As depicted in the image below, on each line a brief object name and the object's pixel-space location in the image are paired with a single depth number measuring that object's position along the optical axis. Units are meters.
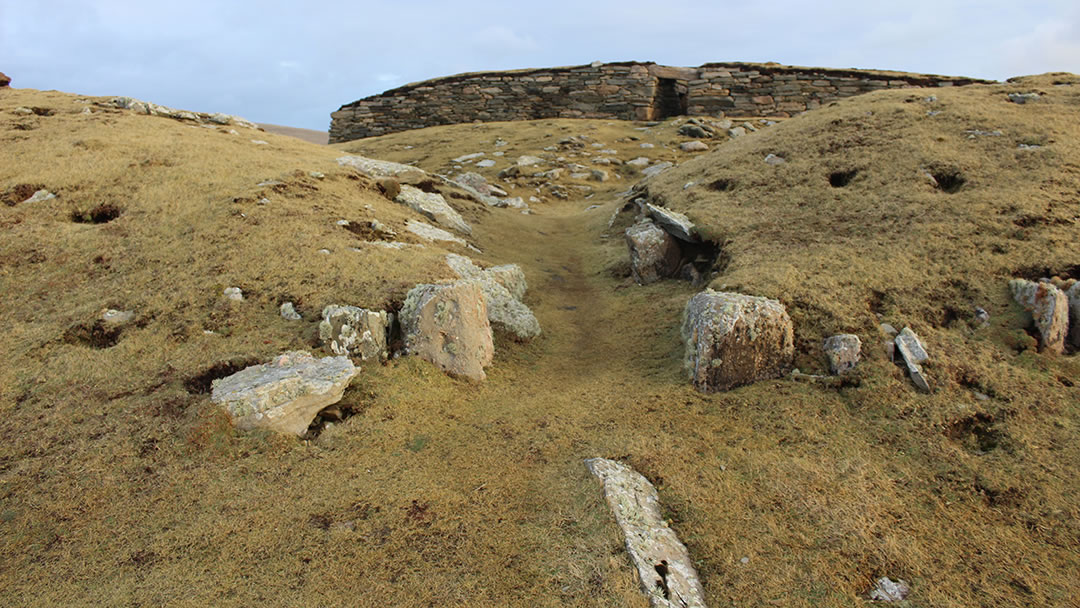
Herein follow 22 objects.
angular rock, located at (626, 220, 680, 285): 9.23
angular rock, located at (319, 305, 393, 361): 6.02
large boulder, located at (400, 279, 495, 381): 6.19
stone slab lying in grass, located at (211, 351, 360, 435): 4.92
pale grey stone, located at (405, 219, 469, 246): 9.97
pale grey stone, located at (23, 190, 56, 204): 8.59
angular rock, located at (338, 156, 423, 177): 12.77
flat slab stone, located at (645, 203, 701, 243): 9.01
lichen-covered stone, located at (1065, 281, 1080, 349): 5.69
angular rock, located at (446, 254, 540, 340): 7.36
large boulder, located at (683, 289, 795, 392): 5.83
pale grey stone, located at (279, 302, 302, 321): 6.51
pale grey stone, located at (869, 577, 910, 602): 3.52
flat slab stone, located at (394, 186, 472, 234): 11.33
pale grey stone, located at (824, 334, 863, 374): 5.71
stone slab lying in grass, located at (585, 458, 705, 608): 3.53
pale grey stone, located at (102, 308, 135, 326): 6.33
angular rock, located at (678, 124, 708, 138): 21.34
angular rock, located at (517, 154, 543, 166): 19.37
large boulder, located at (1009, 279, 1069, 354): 5.59
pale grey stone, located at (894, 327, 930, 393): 5.39
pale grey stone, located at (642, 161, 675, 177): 18.02
